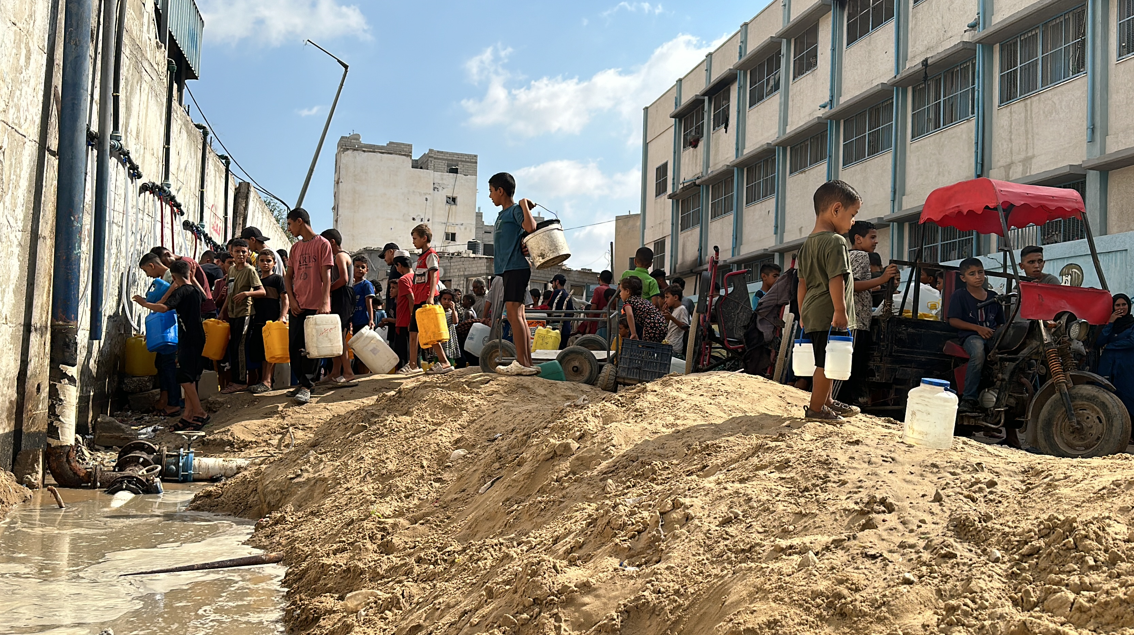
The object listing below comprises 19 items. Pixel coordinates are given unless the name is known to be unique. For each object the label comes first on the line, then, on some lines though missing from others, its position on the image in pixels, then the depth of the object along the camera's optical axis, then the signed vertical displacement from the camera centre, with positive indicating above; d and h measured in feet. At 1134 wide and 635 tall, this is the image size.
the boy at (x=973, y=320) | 20.62 +0.38
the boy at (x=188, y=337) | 25.40 -0.56
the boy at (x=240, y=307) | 27.71 +0.39
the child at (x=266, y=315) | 27.55 +0.16
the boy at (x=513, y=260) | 22.16 +1.66
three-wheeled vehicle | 18.33 -0.51
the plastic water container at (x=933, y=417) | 13.24 -1.27
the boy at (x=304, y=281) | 25.91 +1.19
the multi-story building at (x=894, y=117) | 40.91 +13.88
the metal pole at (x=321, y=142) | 63.36 +13.48
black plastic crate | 24.52 -0.94
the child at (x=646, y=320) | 27.61 +0.26
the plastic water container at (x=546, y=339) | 30.12 -0.46
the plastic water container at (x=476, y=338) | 33.50 -0.54
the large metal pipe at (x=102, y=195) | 23.04 +3.23
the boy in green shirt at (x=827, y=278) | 15.19 +0.97
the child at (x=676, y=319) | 30.04 +0.35
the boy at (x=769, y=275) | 29.63 +1.90
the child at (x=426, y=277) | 26.99 +1.47
